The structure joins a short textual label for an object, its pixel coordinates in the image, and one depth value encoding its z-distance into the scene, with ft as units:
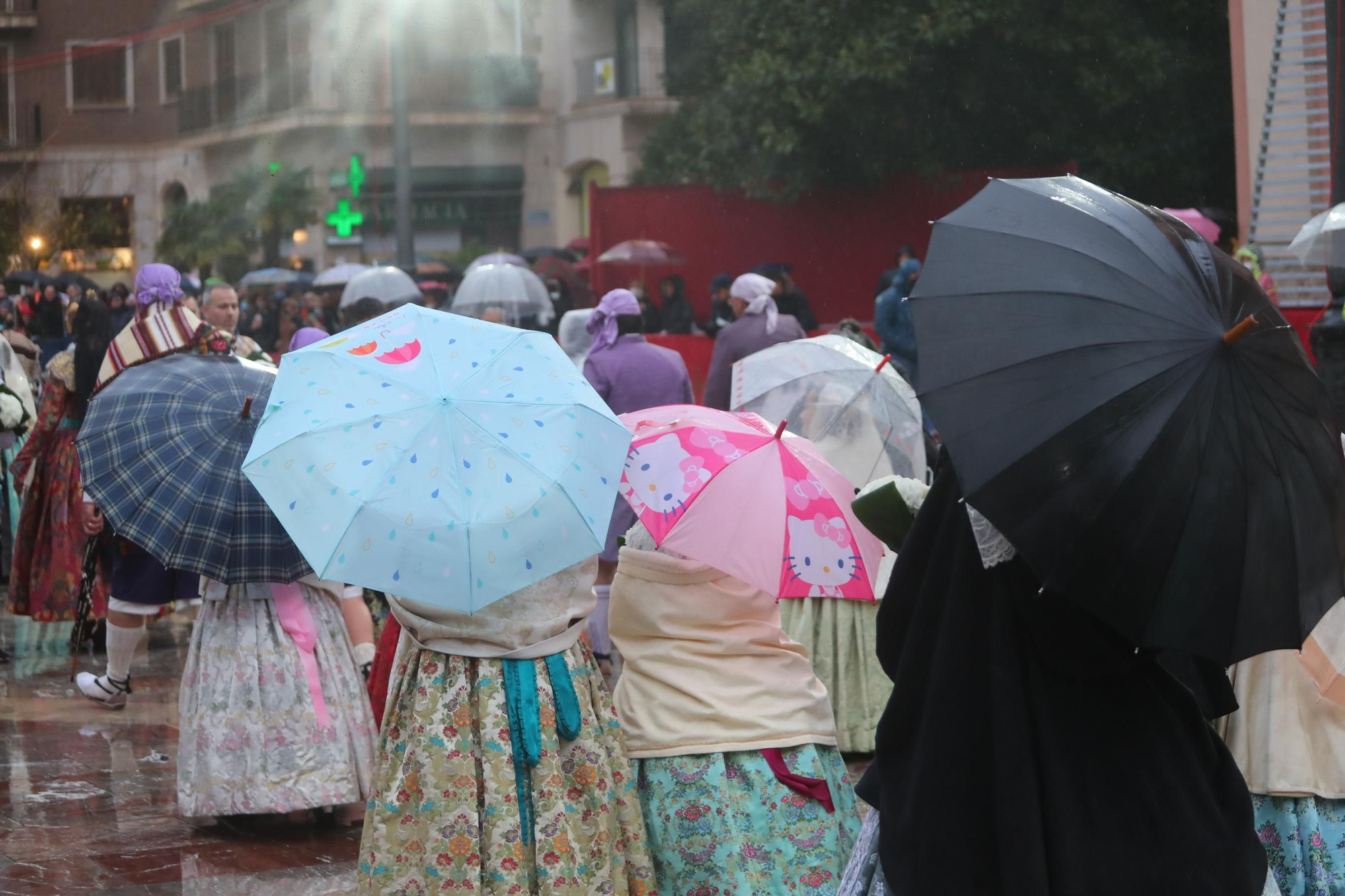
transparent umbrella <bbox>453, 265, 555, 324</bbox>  54.13
